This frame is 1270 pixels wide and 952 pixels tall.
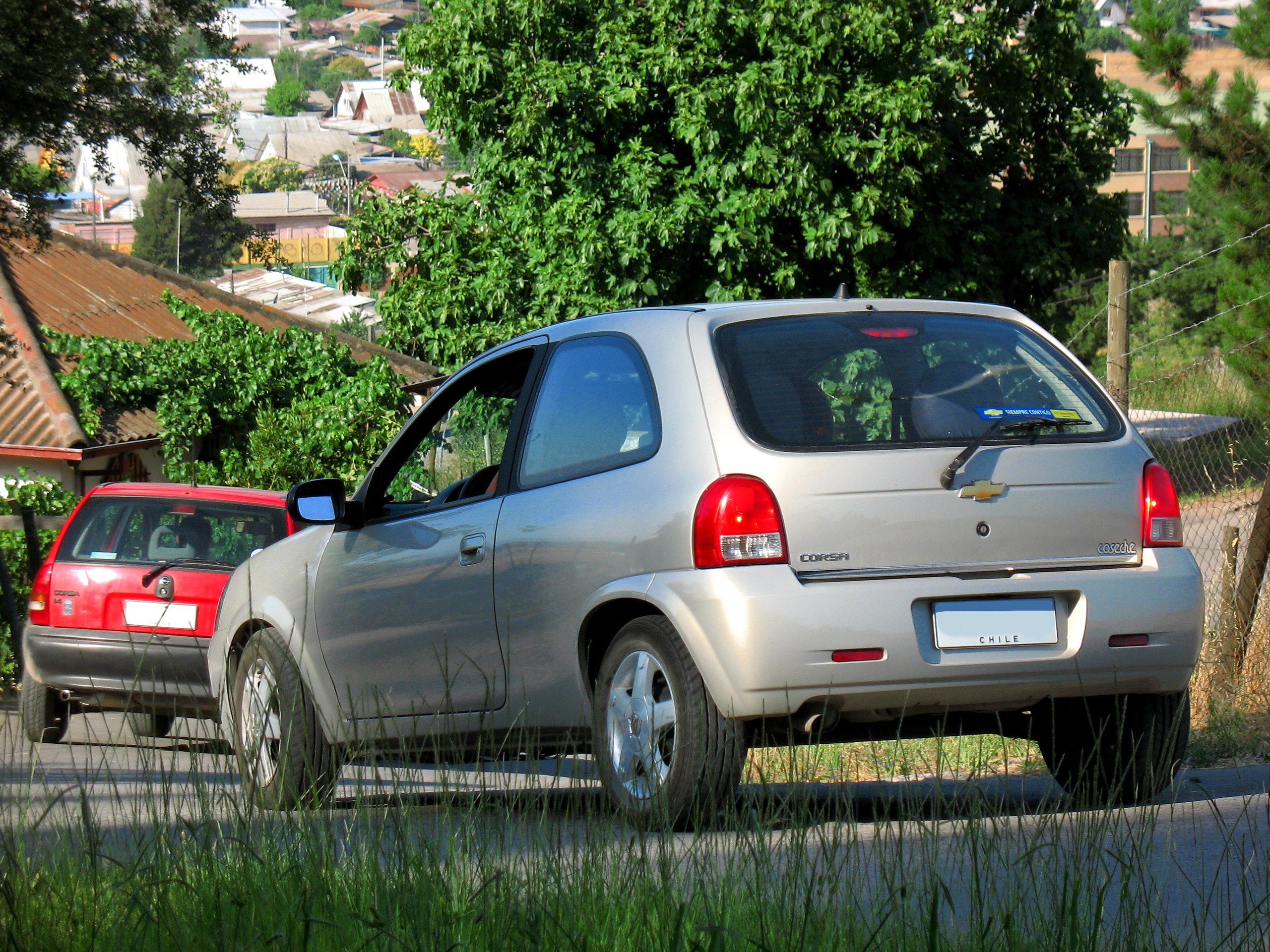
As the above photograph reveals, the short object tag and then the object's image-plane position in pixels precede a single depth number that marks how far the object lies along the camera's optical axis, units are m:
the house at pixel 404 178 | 155.14
